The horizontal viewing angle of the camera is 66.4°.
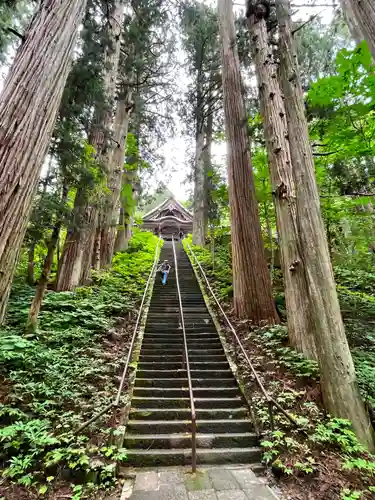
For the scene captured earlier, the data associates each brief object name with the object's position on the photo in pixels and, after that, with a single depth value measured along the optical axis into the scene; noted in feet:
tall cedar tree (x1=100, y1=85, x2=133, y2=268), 34.50
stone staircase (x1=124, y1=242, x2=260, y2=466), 11.42
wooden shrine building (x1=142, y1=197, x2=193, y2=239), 93.09
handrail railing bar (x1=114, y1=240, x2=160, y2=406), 11.20
